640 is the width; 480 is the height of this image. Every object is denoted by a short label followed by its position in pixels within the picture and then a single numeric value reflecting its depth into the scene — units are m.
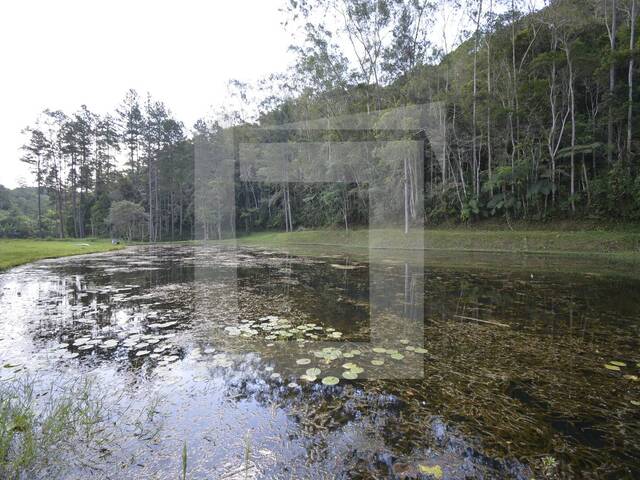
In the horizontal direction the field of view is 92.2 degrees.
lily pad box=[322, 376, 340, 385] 2.59
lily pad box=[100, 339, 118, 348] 3.40
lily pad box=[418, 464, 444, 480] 1.59
